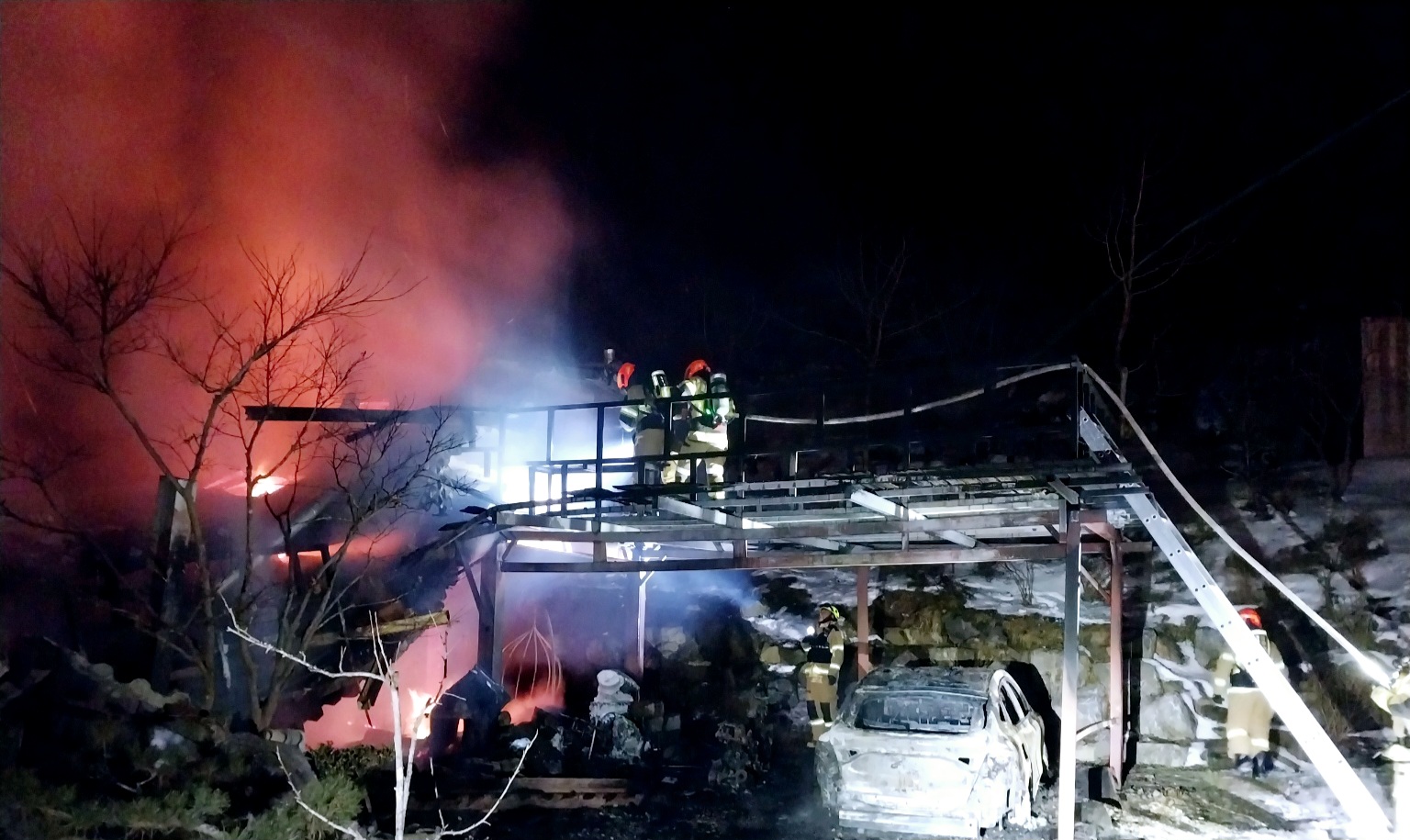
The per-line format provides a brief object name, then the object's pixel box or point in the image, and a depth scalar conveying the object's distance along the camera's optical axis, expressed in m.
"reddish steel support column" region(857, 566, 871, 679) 11.23
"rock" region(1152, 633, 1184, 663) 12.92
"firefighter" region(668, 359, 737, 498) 9.19
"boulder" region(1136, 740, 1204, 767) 11.54
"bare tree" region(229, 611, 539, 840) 4.34
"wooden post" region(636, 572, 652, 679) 15.19
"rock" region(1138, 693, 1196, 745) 12.01
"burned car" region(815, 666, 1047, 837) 7.71
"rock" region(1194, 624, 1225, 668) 12.77
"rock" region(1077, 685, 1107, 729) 12.34
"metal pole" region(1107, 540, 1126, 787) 10.25
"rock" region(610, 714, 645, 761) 11.88
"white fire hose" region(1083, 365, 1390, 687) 6.87
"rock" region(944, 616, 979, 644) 13.87
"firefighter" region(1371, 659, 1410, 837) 6.62
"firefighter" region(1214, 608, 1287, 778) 10.31
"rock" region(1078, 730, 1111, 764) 11.96
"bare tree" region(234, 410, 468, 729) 9.11
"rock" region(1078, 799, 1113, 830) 8.90
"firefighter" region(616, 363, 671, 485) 9.66
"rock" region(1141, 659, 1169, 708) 12.42
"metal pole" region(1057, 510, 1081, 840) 8.26
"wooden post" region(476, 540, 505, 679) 11.38
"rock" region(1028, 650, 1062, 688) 13.04
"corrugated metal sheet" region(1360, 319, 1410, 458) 15.95
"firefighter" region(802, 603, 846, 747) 11.78
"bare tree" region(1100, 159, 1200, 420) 18.69
